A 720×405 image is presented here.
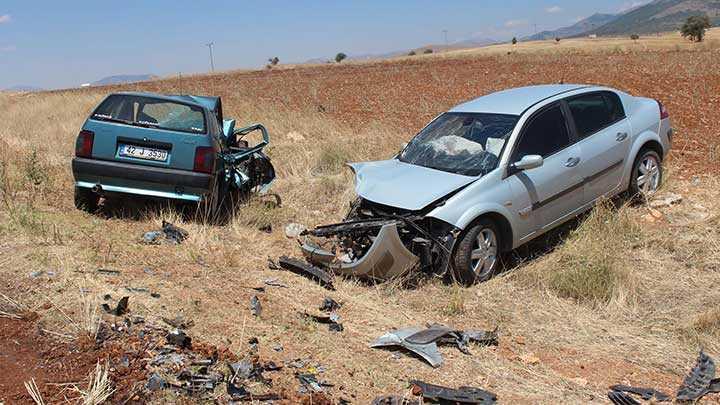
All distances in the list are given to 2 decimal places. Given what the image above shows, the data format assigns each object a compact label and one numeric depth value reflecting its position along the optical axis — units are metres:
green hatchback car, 7.41
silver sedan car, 5.95
